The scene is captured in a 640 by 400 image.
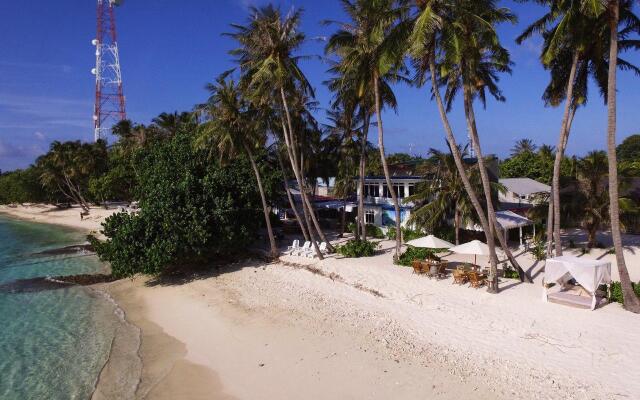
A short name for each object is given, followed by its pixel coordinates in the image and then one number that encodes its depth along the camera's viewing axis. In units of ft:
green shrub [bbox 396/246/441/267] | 65.67
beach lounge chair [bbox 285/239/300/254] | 79.56
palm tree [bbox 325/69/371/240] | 75.77
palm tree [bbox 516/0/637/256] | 46.42
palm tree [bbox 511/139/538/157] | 226.99
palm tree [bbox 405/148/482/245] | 73.05
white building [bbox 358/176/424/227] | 98.12
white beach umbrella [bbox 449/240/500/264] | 54.60
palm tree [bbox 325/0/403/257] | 60.08
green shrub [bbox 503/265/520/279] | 56.90
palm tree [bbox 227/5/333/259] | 67.00
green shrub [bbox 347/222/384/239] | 95.09
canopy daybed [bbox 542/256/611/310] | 42.86
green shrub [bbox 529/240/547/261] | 66.33
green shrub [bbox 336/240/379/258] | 73.46
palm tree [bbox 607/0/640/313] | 42.10
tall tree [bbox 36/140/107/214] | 192.75
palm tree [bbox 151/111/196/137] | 123.03
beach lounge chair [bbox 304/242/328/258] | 75.32
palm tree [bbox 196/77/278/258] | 74.49
